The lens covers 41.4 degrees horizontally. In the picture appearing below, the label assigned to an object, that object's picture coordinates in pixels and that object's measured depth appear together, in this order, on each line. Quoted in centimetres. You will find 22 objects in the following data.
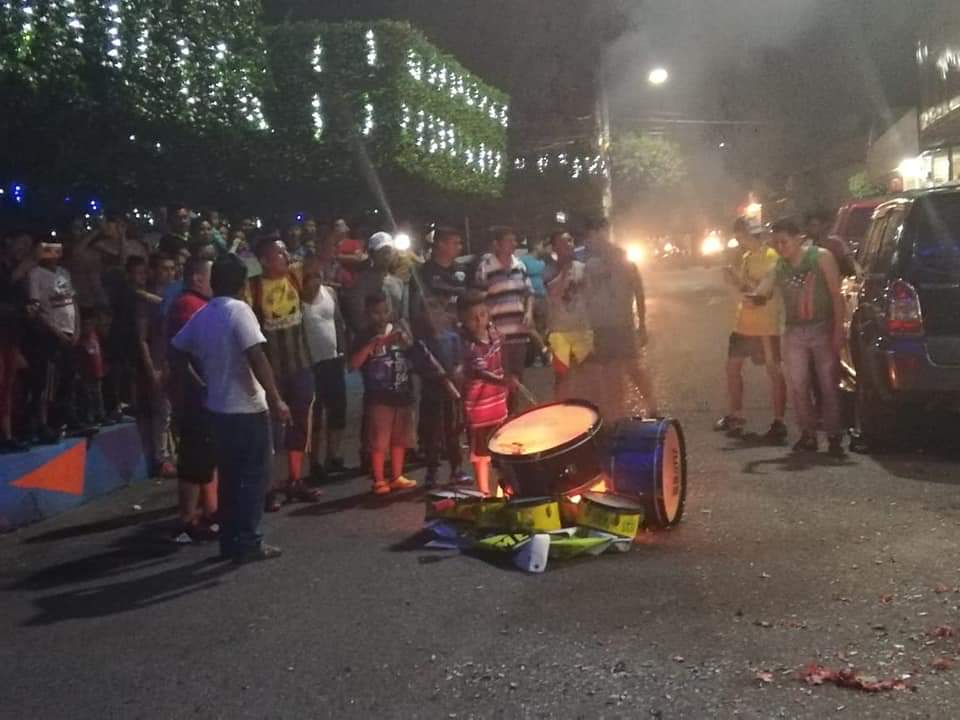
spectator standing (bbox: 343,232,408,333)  953
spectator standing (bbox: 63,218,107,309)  1088
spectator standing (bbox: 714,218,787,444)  1027
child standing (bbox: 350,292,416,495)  880
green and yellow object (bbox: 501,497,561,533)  670
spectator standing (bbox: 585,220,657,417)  973
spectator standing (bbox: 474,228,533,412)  962
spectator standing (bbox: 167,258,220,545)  754
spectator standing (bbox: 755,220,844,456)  941
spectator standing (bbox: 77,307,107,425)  986
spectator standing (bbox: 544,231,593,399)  975
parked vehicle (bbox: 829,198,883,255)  1405
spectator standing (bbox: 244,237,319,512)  844
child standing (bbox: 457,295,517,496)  830
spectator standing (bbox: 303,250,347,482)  888
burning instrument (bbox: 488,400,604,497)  703
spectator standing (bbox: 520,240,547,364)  1256
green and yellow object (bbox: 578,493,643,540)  672
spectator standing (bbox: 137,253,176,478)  972
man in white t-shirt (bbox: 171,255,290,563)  691
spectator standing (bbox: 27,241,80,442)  929
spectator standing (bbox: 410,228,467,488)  890
